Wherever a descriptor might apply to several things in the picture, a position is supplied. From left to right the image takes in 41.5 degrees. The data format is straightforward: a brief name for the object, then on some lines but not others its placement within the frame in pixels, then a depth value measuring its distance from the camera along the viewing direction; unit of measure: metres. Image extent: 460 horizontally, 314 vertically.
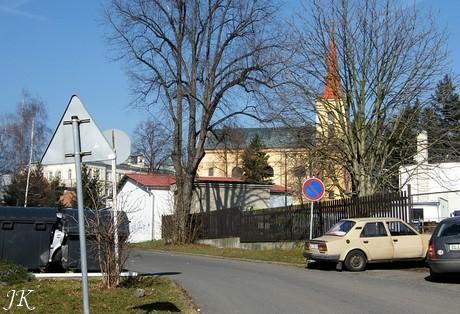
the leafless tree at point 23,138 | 63.00
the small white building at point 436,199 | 43.12
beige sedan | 17.48
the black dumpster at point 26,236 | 13.77
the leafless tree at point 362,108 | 25.38
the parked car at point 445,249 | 13.42
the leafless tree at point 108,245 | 12.34
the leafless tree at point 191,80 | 37.56
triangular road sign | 7.54
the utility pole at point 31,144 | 58.57
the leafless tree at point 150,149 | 82.38
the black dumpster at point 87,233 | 12.59
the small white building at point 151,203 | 50.42
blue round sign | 21.48
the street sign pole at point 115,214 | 12.33
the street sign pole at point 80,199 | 6.82
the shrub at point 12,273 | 12.30
